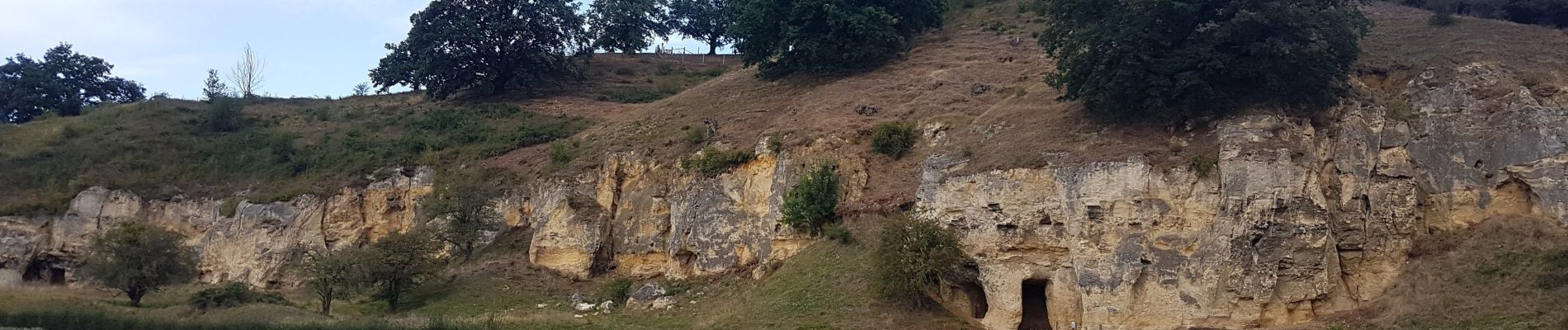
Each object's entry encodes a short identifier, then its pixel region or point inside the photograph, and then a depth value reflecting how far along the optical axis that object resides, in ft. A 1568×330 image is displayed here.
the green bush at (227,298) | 108.71
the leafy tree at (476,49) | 169.58
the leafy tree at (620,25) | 187.93
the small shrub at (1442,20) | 109.50
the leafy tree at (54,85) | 190.80
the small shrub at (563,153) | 126.52
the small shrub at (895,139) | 104.68
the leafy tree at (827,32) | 134.00
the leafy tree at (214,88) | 206.29
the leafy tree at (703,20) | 220.23
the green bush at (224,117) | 167.84
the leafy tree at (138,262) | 114.01
